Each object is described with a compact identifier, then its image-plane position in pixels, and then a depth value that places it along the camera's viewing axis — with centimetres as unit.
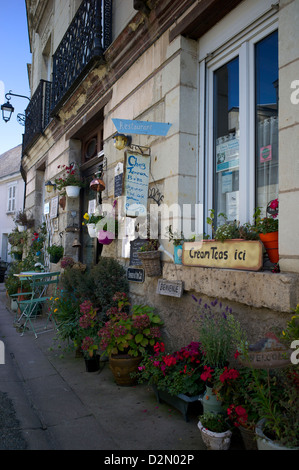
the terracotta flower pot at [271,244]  270
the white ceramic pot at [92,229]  525
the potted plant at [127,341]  343
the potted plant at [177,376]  272
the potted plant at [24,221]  1019
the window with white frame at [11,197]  1949
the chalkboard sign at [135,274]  418
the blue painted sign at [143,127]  369
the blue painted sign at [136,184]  389
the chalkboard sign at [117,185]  482
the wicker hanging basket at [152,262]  373
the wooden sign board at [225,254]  269
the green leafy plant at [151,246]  390
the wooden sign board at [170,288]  341
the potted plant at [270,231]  271
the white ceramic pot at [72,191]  676
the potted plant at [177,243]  357
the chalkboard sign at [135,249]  422
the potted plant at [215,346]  249
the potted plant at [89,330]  385
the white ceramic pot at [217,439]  223
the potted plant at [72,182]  679
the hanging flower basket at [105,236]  483
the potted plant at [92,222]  520
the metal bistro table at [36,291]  574
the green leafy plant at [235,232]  286
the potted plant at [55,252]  705
